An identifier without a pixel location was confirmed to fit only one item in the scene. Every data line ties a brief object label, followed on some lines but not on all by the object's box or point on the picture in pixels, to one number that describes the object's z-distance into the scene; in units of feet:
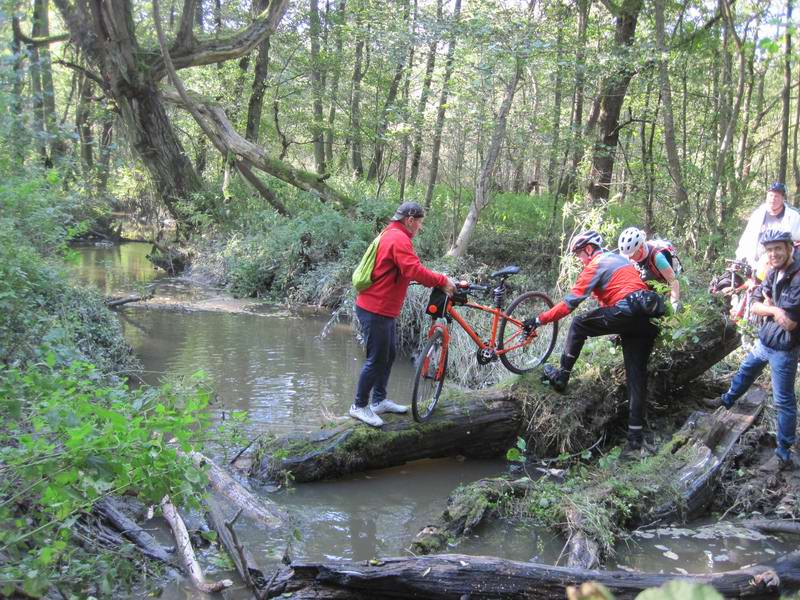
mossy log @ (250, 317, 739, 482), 19.51
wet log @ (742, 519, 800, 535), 17.19
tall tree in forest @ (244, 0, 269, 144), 67.15
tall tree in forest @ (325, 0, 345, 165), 66.08
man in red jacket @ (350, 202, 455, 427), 18.95
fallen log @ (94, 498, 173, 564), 13.92
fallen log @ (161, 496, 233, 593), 13.44
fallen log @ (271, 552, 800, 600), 12.53
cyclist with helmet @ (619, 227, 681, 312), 21.74
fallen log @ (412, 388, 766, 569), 16.38
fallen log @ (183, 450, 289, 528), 16.87
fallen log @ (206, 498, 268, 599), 13.42
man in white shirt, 22.68
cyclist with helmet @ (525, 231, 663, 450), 20.11
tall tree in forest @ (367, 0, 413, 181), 62.18
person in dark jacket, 18.01
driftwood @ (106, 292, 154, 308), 38.53
